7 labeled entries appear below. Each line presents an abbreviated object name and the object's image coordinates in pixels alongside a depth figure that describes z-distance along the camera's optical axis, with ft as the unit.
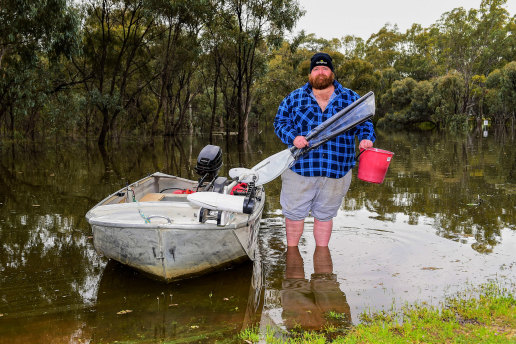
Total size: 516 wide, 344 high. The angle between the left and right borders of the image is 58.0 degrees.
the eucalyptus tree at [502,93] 142.66
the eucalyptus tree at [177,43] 92.48
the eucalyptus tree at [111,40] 91.81
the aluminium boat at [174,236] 13.96
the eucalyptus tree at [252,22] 94.22
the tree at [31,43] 56.08
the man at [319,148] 15.88
